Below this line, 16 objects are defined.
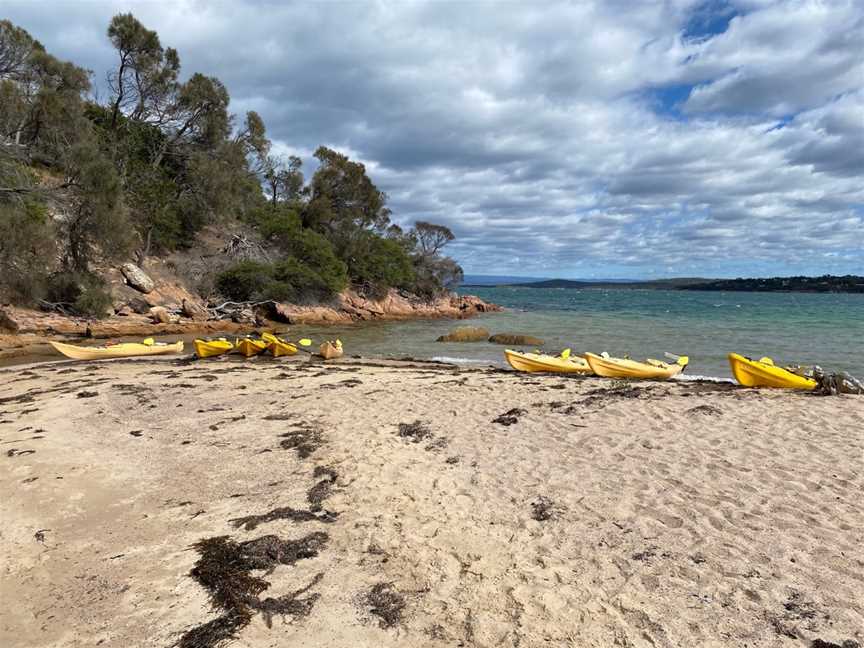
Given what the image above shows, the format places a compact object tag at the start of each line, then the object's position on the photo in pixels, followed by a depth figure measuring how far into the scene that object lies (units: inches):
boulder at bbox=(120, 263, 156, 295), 1104.8
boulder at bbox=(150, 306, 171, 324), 970.1
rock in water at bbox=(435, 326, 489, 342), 995.9
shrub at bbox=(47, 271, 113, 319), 901.2
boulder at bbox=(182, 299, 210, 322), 1067.9
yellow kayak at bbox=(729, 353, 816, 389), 451.8
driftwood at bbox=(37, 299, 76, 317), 900.3
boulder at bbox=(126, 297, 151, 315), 1026.0
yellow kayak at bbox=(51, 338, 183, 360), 642.8
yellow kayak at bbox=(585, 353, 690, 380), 563.5
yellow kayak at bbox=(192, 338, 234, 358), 685.3
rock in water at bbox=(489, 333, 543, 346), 934.4
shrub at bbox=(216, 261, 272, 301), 1280.8
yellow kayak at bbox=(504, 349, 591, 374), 597.3
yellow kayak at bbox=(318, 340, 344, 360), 710.5
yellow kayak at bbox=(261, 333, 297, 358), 721.6
